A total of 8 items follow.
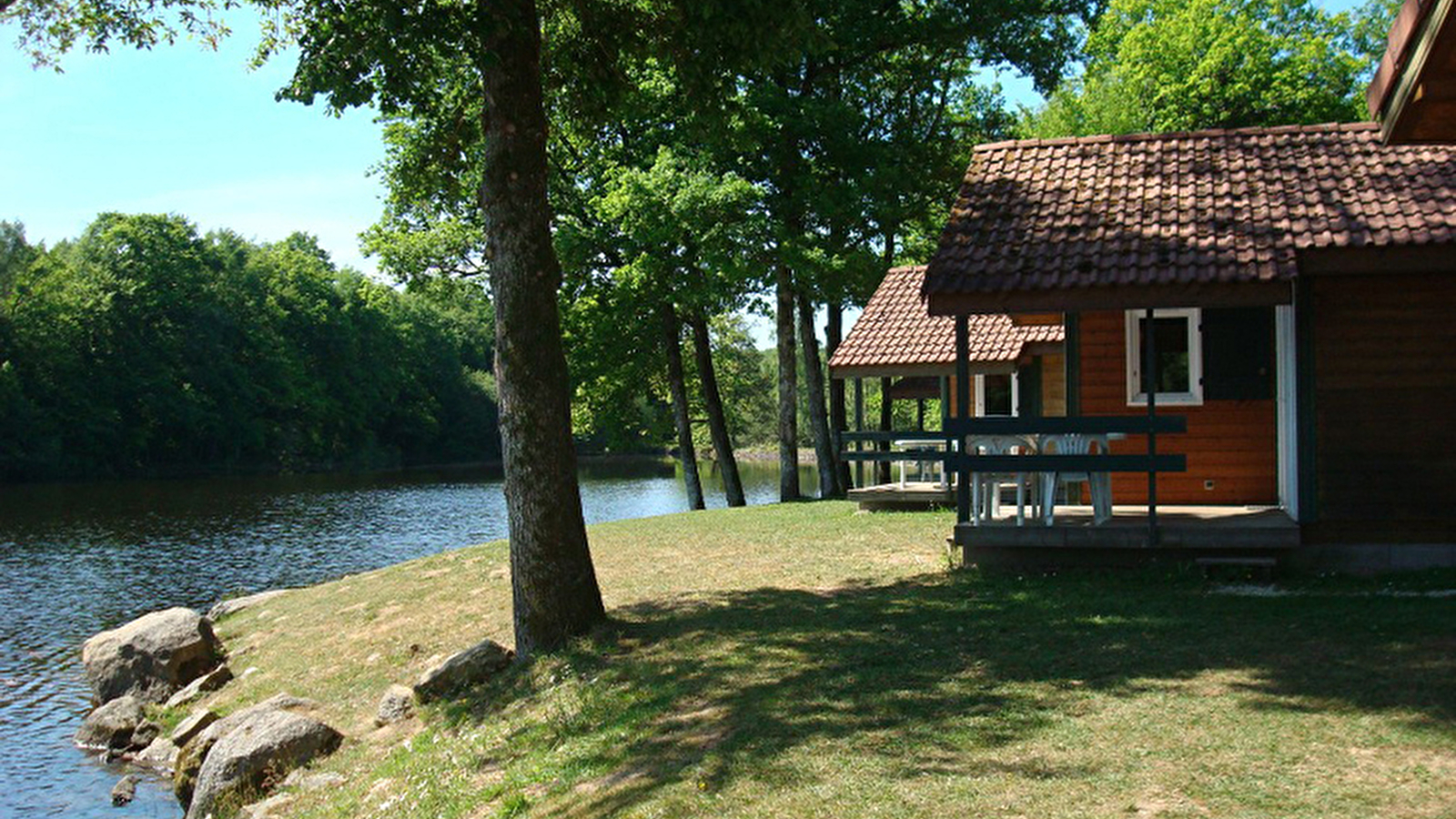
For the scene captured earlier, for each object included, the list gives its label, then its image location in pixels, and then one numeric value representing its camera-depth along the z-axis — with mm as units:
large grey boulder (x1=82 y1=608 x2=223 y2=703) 15758
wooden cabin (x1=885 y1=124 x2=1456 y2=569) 11695
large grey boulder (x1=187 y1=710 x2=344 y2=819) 10430
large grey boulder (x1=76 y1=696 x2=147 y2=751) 14438
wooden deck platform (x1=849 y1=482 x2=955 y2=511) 21453
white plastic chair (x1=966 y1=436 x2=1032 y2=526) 12836
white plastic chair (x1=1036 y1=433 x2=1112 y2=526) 12641
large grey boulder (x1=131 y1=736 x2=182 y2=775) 13453
